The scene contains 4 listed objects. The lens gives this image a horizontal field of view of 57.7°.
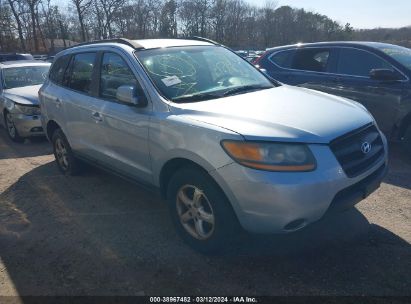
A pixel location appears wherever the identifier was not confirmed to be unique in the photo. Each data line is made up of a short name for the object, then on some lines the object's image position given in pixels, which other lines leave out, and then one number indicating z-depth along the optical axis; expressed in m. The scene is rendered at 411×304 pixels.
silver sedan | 7.31
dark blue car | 5.33
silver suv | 2.66
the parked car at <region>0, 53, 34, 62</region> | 14.52
